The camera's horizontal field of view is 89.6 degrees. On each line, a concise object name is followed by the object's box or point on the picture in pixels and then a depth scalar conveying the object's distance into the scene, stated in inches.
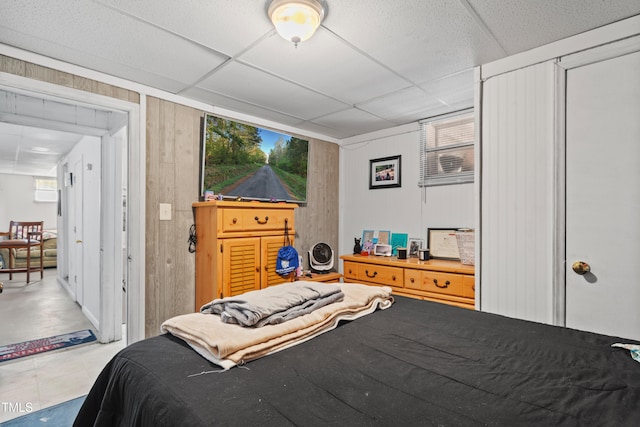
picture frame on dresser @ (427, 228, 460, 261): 132.6
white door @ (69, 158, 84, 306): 170.4
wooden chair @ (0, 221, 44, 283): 236.1
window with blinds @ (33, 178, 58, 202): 374.0
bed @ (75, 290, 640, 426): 30.7
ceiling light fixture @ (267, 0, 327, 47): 64.5
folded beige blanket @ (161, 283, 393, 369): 40.6
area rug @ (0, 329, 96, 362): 113.8
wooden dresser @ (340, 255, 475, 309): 113.7
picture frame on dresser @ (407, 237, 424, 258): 143.6
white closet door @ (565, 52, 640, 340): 72.5
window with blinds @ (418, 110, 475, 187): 130.0
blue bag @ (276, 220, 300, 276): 125.6
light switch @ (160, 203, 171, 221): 109.8
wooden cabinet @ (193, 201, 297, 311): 108.3
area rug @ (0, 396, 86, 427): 76.3
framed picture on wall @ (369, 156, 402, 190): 153.6
